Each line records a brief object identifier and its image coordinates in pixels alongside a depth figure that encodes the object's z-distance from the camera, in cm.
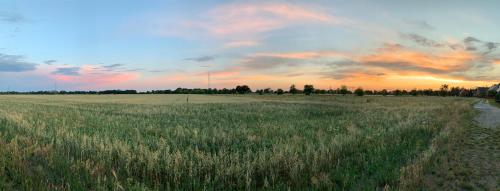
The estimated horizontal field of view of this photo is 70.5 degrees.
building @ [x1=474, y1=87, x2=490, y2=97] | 17655
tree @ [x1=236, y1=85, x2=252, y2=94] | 18755
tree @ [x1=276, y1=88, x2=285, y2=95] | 18480
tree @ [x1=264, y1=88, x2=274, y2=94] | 19412
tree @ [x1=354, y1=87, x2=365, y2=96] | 18448
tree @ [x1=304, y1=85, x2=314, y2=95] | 19425
